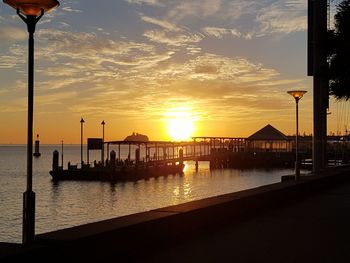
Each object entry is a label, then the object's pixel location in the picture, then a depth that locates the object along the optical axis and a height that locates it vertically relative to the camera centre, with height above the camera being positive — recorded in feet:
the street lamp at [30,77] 22.38 +2.82
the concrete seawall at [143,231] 21.56 -4.07
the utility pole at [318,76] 75.56 +9.23
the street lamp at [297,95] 72.84 +6.55
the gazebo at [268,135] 303.89 +5.57
